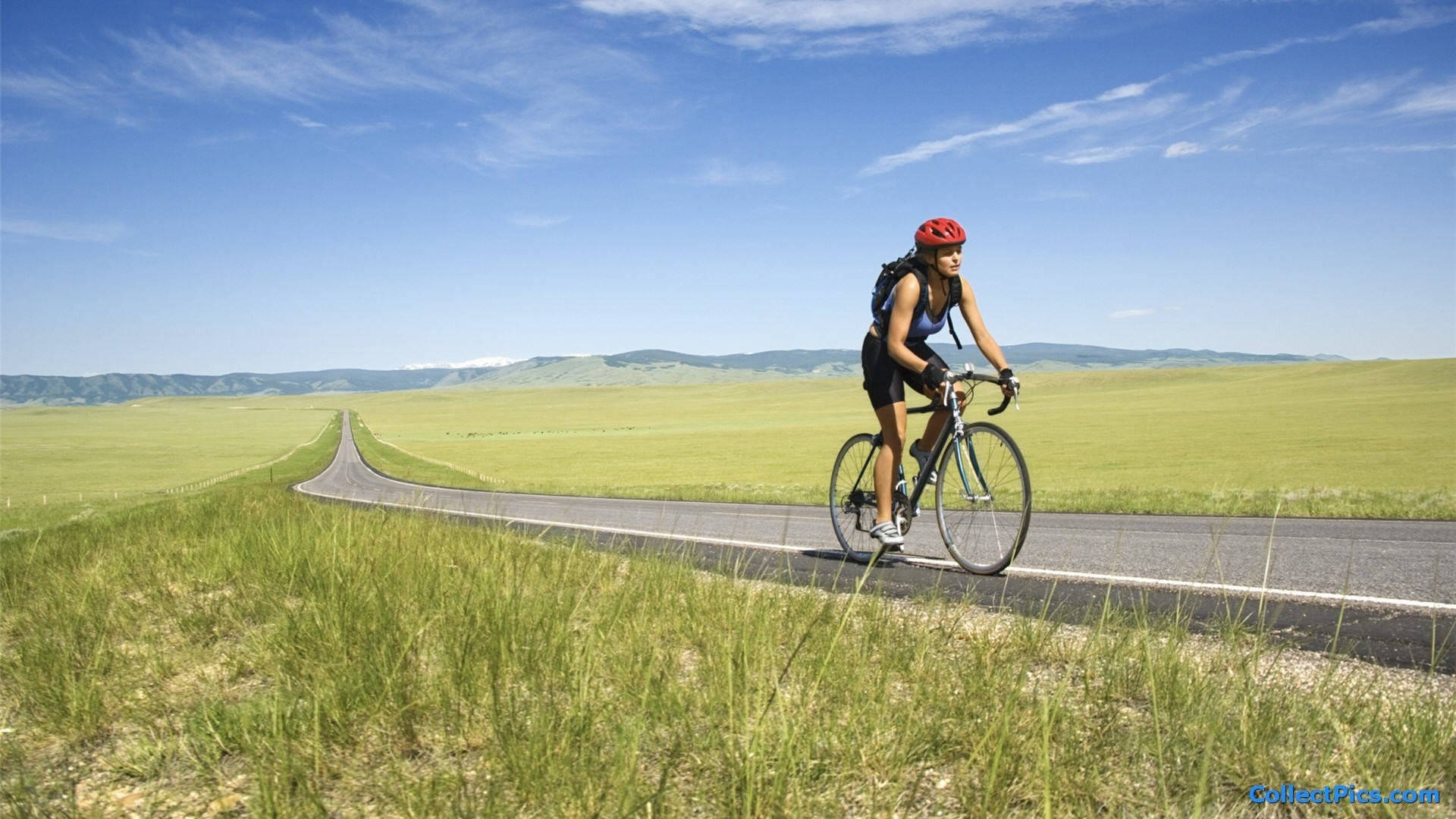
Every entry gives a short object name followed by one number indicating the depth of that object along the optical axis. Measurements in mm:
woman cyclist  5539
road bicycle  5406
